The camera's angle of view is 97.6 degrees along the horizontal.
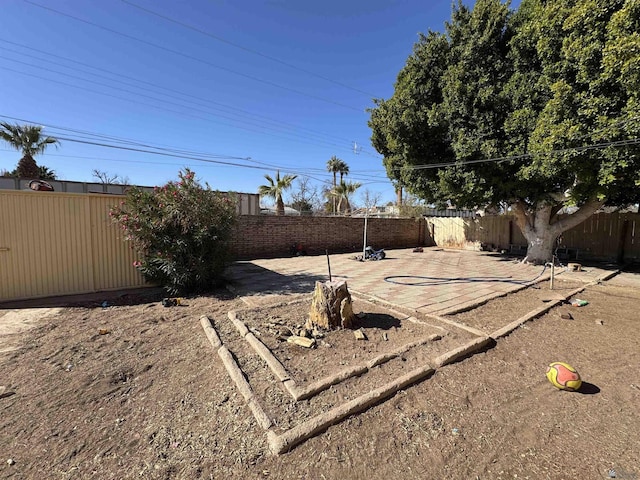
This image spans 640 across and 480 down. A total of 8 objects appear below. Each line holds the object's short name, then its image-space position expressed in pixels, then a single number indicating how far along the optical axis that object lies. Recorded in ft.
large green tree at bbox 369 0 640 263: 19.70
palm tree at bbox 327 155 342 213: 94.07
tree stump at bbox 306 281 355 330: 11.70
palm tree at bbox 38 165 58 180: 61.68
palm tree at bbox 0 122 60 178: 49.14
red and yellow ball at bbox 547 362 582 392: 8.41
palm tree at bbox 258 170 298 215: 57.72
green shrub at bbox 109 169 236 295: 16.83
